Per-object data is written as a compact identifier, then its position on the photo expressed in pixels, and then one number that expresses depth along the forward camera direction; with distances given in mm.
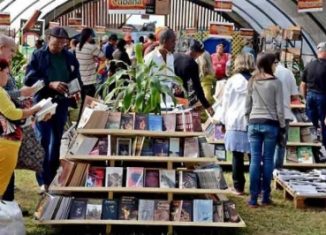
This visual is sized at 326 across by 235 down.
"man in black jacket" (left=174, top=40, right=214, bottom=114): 8461
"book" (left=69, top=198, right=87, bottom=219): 5953
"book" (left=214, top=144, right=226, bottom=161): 9531
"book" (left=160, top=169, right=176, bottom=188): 6004
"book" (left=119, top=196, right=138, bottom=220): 5965
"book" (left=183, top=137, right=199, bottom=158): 6077
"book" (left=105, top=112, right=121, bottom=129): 6082
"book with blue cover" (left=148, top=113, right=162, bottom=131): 6100
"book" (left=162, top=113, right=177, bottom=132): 6121
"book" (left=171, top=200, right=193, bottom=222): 5988
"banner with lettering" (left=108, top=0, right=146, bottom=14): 20672
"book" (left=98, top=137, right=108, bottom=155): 6043
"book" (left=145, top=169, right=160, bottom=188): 6016
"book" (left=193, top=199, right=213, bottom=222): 5992
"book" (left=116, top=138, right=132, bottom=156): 6055
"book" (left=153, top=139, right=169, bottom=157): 6066
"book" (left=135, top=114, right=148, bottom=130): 6082
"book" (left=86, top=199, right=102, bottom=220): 5945
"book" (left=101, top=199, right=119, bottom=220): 5961
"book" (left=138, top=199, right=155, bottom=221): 5953
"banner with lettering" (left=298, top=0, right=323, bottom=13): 16127
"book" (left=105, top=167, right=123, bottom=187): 5992
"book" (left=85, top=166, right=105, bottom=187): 6000
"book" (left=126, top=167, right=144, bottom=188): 5992
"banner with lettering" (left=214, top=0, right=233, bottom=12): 22375
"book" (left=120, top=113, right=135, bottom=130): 6074
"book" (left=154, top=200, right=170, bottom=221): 5961
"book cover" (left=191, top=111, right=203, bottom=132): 6125
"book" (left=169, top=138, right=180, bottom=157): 6074
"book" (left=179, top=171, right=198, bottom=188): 6035
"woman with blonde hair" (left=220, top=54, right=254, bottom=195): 7590
